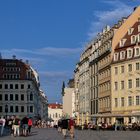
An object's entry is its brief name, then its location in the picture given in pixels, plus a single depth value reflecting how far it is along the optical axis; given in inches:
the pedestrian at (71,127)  1202.1
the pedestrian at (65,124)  1212.2
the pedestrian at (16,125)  1246.1
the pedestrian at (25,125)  1271.1
